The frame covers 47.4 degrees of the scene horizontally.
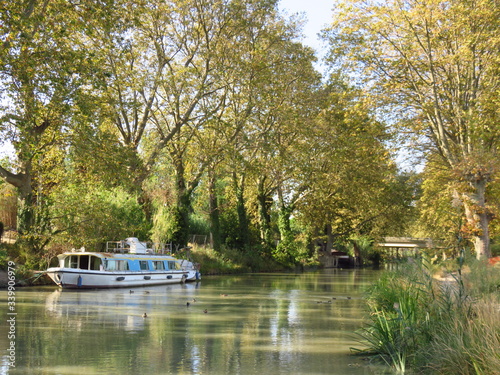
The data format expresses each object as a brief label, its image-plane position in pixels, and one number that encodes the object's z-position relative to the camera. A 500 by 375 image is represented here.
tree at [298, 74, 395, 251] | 29.14
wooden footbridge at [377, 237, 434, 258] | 83.44
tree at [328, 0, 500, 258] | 26.16
